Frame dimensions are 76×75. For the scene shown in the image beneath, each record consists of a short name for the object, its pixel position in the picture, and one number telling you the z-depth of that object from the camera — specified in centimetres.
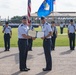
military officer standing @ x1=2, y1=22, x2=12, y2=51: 1750
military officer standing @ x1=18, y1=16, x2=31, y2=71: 1036
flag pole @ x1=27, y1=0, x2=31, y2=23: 1338
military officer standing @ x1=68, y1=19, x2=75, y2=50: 1773
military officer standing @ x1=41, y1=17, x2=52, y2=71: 1054
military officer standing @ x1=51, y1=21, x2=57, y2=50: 1724
